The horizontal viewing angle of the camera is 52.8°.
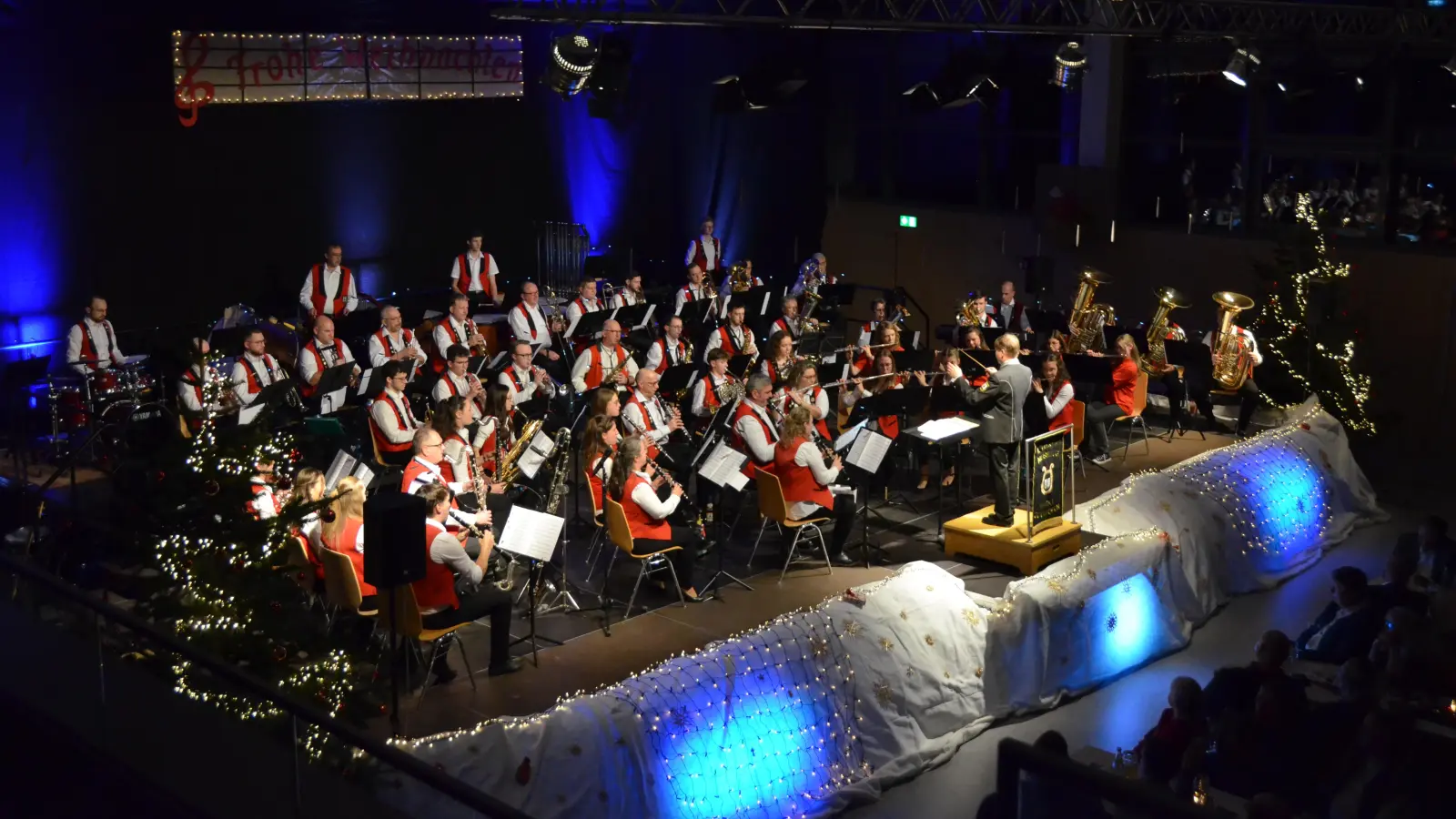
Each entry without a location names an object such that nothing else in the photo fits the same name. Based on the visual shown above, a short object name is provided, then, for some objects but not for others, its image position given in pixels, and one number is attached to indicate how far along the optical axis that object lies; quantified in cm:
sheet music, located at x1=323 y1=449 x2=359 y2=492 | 823
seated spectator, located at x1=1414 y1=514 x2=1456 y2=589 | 849
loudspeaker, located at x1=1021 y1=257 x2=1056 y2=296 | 1616
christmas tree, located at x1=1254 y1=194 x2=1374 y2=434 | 1277
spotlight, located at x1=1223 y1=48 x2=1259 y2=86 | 1391
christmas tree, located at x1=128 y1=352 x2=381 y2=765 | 599
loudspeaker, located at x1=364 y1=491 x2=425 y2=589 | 619
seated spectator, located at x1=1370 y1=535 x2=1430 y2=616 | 788
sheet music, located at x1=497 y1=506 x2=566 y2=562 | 752
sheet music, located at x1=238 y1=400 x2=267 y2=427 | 969
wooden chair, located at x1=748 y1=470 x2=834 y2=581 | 924
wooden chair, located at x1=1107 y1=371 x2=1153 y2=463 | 1237
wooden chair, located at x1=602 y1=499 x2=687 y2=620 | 848
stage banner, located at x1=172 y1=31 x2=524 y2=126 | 1361
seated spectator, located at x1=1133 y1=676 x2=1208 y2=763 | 613
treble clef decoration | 1345
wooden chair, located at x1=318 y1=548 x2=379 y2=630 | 731
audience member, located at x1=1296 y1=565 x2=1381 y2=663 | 790
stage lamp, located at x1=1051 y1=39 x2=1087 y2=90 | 1486
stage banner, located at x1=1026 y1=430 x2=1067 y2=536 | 934
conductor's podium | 945
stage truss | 1241
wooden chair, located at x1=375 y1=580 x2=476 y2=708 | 720
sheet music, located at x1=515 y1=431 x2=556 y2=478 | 896
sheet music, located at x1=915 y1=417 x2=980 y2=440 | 964
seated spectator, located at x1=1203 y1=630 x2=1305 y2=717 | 657
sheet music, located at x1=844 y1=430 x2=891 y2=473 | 927
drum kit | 1120
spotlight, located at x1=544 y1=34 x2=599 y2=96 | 1198
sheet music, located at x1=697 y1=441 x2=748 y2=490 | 880
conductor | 985
